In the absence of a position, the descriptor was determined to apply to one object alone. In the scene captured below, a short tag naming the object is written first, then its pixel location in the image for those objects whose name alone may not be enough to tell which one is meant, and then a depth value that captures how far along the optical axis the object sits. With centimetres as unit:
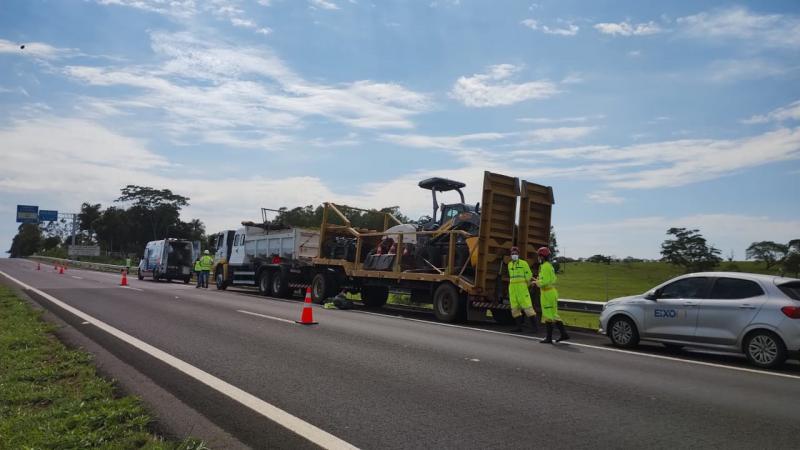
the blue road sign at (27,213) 7106
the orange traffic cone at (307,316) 1190
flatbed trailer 1380
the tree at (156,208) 8588
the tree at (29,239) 13238
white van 3503
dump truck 2147
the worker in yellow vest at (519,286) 1200
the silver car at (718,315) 884
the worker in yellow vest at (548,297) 1072
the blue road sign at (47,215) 7419
